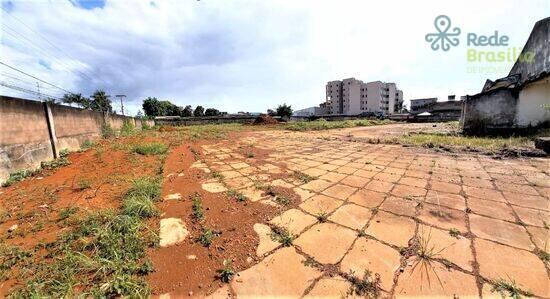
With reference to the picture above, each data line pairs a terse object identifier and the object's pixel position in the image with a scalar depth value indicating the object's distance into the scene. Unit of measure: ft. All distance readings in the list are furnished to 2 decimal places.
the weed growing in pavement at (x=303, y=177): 10.91
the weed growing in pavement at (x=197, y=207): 7.47
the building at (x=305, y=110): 298.76
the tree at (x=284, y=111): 114.42
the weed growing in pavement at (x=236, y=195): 8.80
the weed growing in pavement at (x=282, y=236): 5.98
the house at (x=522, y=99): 23.85
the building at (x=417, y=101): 197.10
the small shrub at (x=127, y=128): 38.12
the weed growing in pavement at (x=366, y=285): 4.32
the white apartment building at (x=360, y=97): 176.45
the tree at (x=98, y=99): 123.75
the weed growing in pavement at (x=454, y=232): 6.01
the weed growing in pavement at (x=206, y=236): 6.02
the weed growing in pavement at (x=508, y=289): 4.15
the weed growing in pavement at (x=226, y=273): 4.81
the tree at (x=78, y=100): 116.88
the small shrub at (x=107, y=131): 29.82
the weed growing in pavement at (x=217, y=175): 11.72
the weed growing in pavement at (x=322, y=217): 7.08
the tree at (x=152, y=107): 148.97
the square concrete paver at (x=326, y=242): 5.42
